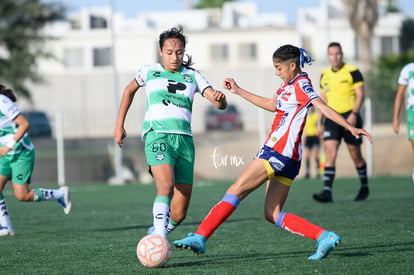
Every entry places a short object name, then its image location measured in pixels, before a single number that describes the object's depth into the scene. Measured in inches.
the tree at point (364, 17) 3764.8
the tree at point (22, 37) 3403.1
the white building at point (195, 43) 4320.9
